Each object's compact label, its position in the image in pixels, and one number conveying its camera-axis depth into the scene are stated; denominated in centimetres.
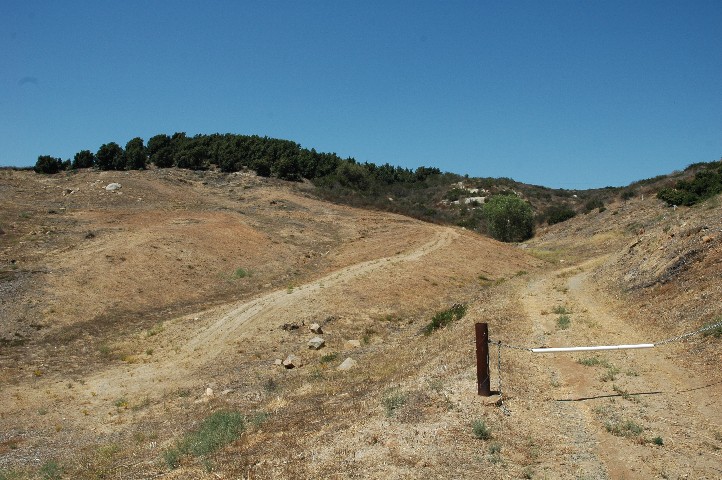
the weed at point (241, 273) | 3053
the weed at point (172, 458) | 974
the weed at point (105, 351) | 1997
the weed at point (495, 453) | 760
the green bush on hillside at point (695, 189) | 4156
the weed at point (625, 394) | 952
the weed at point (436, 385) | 1053
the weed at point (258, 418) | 1154
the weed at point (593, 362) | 1151
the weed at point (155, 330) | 2194
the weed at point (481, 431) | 834
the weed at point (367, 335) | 2041
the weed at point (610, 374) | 1061
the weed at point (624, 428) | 802
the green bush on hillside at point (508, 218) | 5825
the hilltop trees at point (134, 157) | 6097
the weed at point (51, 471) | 1060
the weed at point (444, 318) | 1850
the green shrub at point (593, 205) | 6209
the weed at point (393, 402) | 984
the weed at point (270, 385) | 1529
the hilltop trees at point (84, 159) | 6062
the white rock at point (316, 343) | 1958
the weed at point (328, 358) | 1797
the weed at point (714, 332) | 1152
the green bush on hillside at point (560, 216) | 6431
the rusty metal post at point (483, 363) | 984
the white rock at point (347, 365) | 1638
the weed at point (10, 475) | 1071
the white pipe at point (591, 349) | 996
